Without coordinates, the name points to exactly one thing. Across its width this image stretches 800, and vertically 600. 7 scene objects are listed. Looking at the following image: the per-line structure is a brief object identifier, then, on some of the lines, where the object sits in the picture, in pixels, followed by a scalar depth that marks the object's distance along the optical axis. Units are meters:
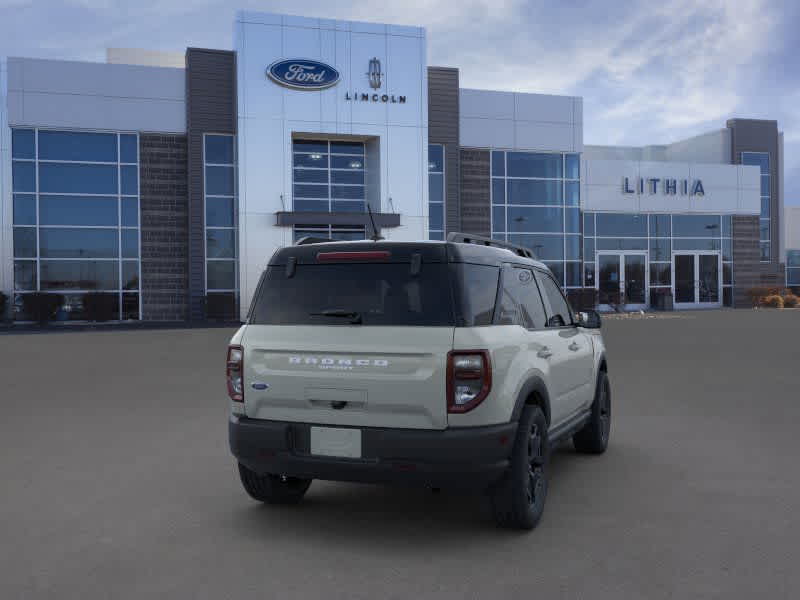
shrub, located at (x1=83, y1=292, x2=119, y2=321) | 28.23
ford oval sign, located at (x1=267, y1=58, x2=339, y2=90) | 28.84
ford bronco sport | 4.47
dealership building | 28.33
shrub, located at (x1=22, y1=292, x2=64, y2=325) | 27.48
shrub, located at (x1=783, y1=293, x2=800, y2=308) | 40.14
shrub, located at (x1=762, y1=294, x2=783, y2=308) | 39.16
